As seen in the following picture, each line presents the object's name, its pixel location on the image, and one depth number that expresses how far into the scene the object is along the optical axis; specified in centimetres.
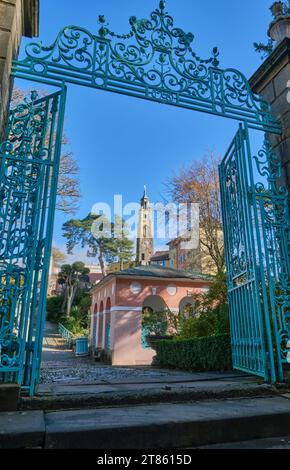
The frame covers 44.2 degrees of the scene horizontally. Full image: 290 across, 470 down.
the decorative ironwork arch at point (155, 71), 421
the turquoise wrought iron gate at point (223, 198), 312
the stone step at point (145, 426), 208
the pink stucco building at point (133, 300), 1541
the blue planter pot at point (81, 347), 2032
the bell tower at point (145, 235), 3862
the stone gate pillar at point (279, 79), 458
